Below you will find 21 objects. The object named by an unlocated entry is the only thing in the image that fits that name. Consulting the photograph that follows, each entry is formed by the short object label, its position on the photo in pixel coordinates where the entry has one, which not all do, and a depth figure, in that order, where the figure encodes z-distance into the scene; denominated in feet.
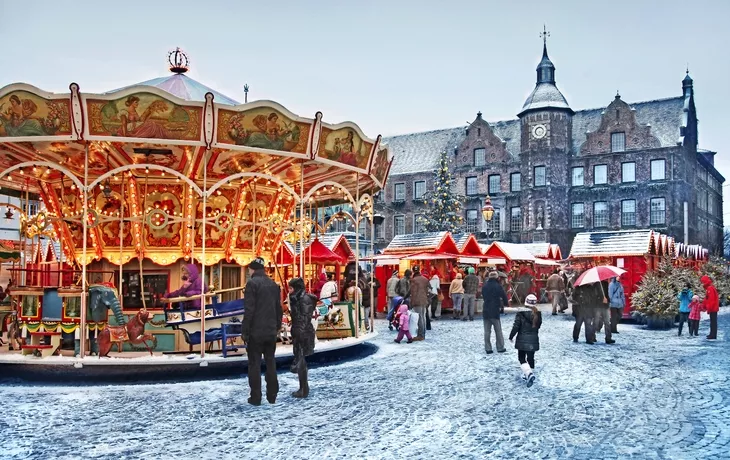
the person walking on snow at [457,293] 78.54
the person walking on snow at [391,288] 73.20
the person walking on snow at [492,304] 45.73
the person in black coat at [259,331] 29.73
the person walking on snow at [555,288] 84.99
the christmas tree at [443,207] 155.63
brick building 153.89
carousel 37.27
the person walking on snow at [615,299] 58.65
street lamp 95.30
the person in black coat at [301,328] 31.30
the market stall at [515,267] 97.49
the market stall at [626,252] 80.89
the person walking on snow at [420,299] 54.75
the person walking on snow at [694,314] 58.19
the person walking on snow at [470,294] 77.00
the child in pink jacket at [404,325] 54.04
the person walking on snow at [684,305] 60.03
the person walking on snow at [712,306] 55.67
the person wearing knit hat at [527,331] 35.35
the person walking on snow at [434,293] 74.18
